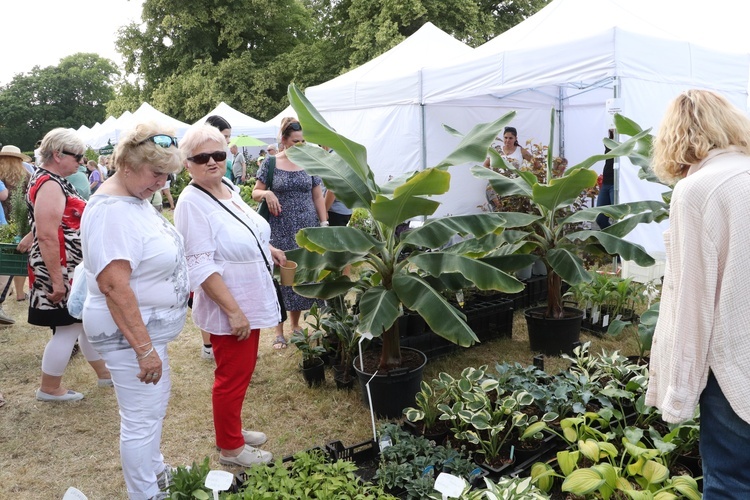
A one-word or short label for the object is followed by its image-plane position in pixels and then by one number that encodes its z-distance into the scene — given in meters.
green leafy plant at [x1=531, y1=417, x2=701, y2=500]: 2.26
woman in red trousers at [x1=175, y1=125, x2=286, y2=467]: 2.85
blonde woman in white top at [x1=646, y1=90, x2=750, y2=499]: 1.78
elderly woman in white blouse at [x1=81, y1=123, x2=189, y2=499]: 2.26
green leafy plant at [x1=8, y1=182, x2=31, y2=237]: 4.80
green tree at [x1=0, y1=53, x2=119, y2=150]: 63.72
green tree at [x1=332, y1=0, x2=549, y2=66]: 21.78
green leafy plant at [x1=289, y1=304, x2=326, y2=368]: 4.37
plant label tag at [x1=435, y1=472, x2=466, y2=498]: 1.95
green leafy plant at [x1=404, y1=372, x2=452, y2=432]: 3.12
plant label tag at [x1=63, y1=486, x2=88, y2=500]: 1.85
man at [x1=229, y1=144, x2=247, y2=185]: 17.39
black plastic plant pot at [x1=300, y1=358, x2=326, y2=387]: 4.35
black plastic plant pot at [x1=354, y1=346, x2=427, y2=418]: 3.67
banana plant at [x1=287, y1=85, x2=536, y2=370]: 3.18
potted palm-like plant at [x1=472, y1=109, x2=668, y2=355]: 4.14
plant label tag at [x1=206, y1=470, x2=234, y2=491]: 2.01
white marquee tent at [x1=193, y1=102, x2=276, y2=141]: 19.42
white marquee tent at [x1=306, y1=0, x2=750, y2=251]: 6.62
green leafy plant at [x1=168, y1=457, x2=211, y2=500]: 2.24
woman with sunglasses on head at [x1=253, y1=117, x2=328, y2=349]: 4.73
